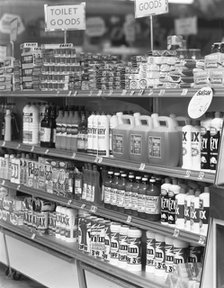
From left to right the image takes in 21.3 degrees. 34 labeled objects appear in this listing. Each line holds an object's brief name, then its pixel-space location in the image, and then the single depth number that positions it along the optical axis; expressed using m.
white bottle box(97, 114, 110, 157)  4.48
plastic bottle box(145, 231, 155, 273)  4.08
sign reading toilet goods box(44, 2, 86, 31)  5.55
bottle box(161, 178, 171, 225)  3.87
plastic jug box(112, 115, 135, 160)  4.21
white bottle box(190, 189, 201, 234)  3.59
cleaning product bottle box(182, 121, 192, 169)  3.66
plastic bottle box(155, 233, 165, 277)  4.01
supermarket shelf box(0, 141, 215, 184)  3.50
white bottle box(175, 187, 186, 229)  3.71
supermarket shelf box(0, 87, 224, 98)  3.61
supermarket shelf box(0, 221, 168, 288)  3.96
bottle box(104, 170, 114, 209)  4.41
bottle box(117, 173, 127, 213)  4.27
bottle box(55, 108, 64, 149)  5.13
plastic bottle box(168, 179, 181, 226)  3.82
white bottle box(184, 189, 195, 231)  3.66
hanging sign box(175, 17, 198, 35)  9.14
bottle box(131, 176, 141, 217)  4.13
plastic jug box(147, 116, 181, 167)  3.84
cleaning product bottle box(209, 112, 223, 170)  3.46
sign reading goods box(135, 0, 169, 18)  4.43
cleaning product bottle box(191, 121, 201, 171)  3.62
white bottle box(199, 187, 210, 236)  3.53
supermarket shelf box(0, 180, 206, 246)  3.61
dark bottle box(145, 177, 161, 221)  3.99
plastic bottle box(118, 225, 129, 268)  4.25
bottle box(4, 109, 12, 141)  6.25
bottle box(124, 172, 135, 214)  4.19
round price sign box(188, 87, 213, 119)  3.39
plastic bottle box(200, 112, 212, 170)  3.52
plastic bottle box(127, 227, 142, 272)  4.19
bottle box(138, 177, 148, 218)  4.05
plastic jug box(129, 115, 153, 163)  4.04
